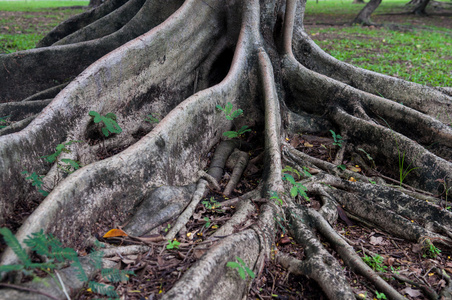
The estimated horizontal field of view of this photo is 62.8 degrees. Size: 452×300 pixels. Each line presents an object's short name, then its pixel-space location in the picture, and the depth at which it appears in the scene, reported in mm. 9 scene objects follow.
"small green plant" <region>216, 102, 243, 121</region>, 4061
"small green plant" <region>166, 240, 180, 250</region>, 2803
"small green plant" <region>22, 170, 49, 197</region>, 2738
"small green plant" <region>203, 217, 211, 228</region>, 3164
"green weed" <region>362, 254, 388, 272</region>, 2980
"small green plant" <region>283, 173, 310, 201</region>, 3151
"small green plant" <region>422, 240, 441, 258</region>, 3139
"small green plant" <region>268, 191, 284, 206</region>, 3218
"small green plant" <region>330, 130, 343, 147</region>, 4406
